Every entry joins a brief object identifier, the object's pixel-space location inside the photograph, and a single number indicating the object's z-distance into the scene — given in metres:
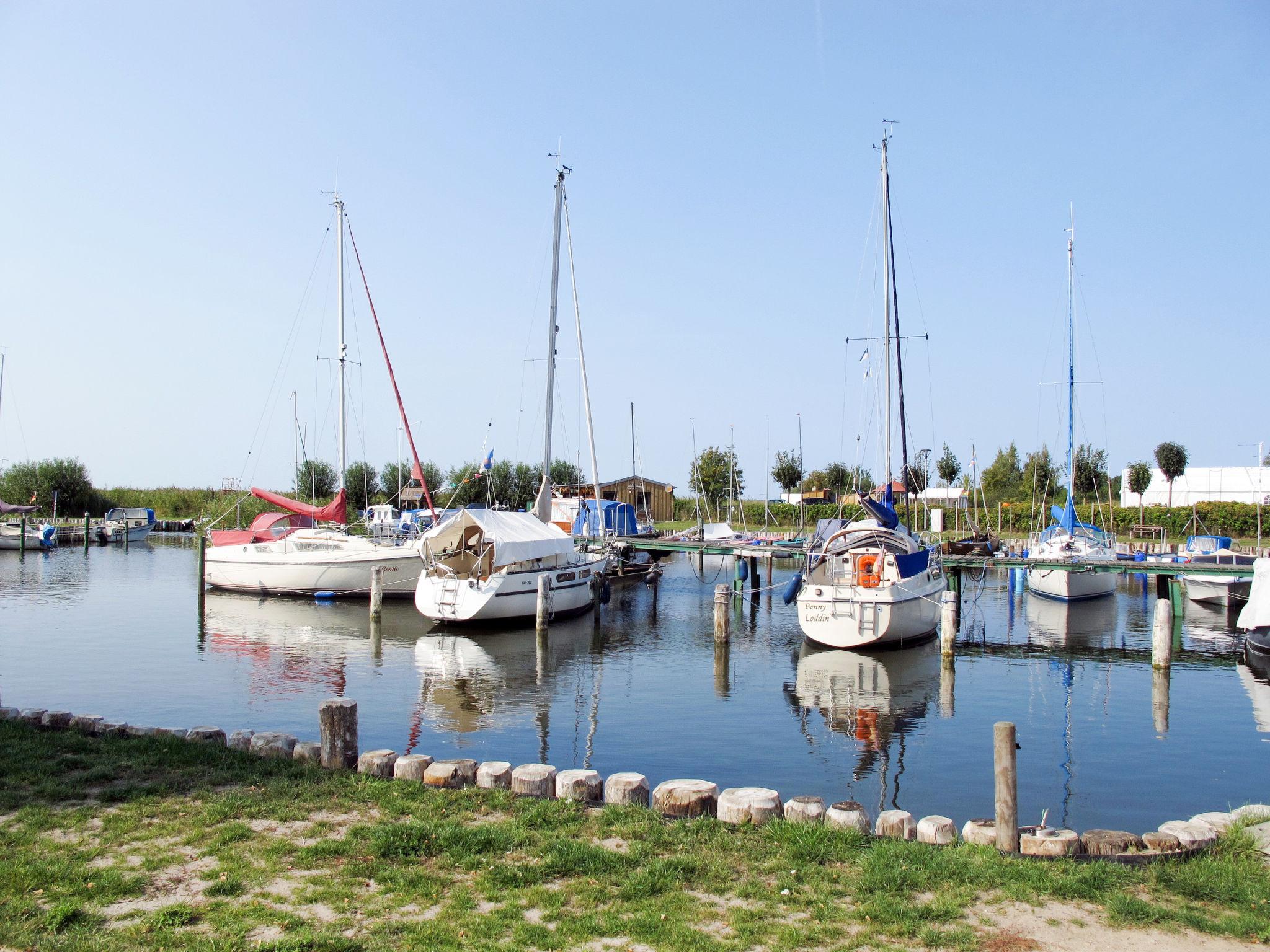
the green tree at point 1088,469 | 71.38
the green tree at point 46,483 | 87.44
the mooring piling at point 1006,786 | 8.12
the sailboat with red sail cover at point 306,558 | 35.19
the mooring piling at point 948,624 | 23.91
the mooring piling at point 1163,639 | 22.20
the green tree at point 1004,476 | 87.62
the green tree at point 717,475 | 84.81
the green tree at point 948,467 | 83.12
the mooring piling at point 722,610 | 25.66
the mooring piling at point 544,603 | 27.78
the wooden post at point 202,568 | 32.22
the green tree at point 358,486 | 89.56
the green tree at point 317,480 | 89.25
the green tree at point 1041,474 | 71.00
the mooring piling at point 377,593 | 29.47
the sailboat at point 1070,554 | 37.69
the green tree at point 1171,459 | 64.81
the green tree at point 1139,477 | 74.31
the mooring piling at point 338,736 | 10.05
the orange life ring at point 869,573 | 25.31
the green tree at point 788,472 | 85.88
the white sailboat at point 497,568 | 27.53
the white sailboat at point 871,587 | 24.89
